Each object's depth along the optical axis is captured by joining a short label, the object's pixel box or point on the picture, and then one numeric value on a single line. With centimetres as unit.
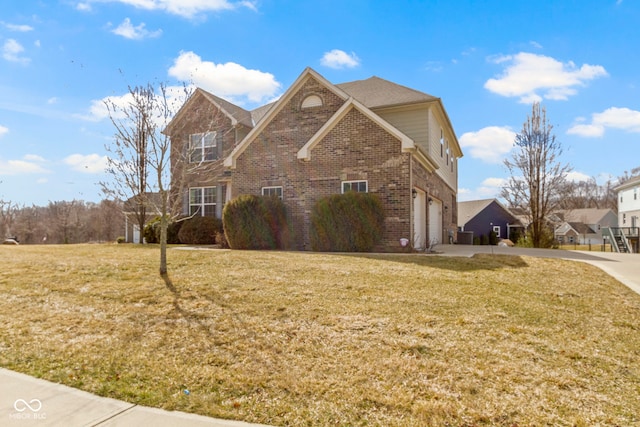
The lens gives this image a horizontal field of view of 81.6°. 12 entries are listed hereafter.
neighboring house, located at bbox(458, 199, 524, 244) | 3306
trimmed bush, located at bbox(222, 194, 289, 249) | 1332
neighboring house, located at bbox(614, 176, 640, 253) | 3350
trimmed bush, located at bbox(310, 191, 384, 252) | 1209
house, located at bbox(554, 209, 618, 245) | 5400
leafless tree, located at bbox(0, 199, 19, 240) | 3738
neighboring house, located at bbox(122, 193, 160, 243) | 2066
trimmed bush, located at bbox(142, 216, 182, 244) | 1781
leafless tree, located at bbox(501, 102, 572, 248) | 2098
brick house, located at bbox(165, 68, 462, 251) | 1267
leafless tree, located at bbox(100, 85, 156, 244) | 859
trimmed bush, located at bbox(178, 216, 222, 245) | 1700
